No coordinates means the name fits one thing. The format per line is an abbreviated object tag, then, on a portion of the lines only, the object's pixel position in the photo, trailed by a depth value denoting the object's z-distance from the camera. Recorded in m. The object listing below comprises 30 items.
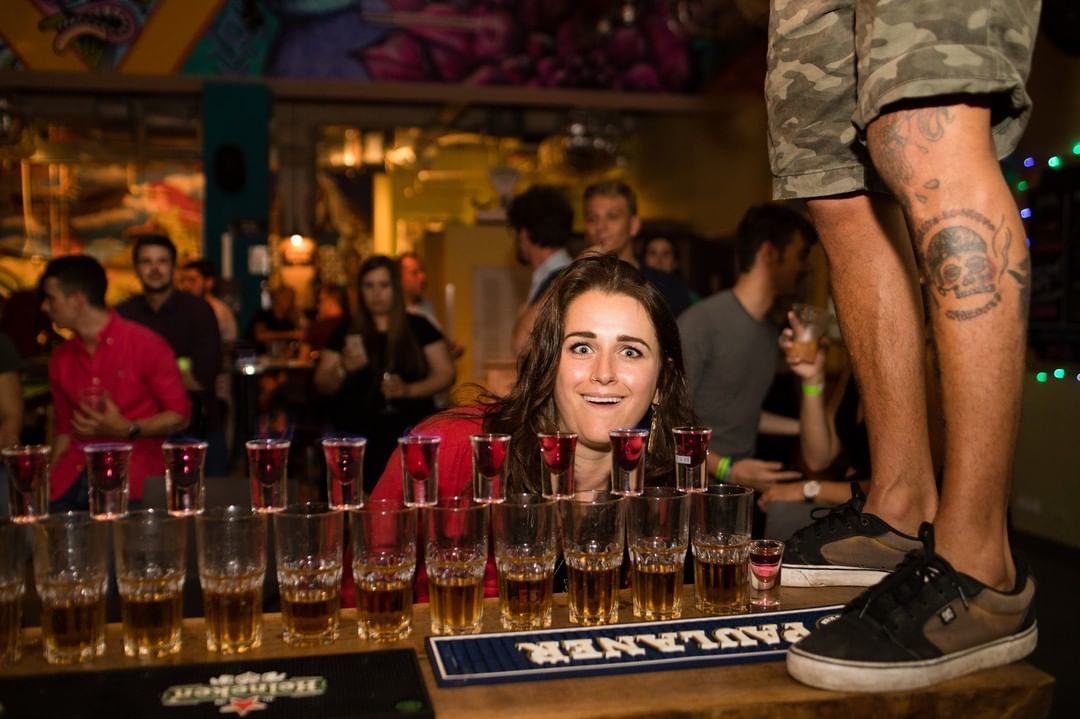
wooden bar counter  1.24
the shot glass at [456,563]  1.46
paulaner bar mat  1.34
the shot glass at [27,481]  1.41
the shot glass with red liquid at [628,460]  1.60
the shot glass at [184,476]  1.44
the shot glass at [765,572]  1.62
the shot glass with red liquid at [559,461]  1.58
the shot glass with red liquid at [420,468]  1.53
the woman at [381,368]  5.49
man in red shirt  3.96
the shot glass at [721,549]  1.60
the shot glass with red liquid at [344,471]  1.50
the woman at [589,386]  2.04
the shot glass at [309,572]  1.42
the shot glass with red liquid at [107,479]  1.43
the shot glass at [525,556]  1.49
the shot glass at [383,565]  1.45
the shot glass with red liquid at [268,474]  1.47
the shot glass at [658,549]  1.55
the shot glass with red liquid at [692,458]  1.65
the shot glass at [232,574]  1.40
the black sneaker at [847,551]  1.70
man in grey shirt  3.95
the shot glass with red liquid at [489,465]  1.53
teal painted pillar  9.68
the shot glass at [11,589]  1.38
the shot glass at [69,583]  1.37
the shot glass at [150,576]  1.39
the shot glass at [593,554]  1.52
